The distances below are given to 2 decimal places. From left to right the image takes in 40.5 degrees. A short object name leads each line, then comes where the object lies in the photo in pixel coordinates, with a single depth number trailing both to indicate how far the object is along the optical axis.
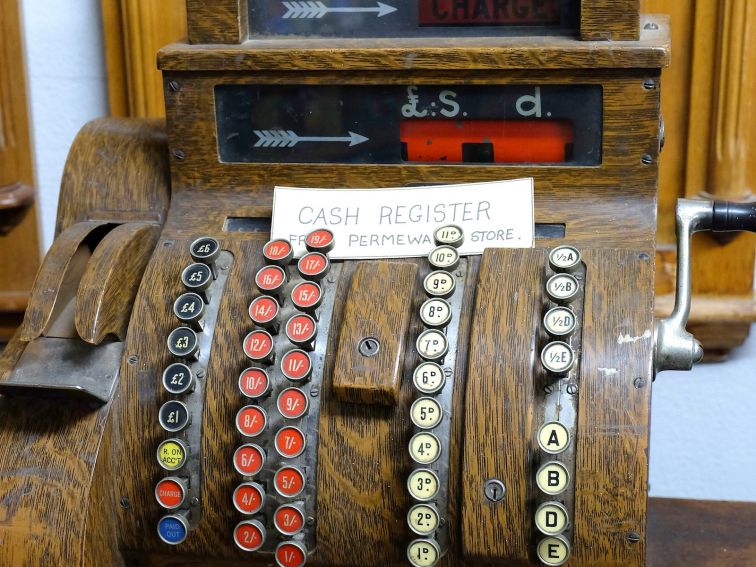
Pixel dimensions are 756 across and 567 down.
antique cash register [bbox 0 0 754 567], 1.10
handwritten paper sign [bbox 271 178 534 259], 1.25
